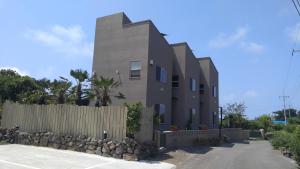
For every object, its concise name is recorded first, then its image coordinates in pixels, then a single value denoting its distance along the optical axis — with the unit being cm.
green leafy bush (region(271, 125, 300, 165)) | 936
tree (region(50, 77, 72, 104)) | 1371
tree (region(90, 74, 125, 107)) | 1289
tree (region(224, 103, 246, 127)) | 3143
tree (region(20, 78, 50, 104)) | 1394
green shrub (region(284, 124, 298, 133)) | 1594
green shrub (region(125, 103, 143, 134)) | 1065
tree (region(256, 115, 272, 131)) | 3387
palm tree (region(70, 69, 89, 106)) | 1369
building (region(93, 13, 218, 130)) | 1484
